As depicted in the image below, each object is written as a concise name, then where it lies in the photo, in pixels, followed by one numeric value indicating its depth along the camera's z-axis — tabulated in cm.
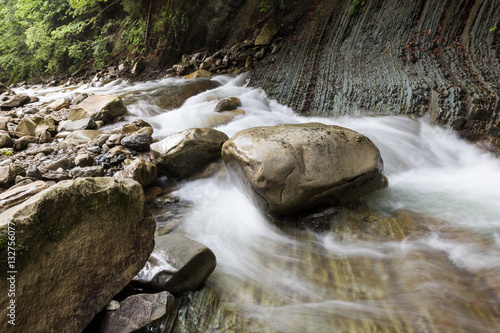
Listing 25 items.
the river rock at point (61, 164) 455
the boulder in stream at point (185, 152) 468
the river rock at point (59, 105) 859
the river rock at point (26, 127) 633
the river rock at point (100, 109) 696
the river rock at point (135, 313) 197
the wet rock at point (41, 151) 533
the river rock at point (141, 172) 433
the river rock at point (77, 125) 648
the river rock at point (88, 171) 446
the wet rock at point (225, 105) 745
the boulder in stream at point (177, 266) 236
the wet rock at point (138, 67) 1288
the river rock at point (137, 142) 540
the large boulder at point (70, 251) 161
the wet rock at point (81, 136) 573
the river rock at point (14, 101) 947
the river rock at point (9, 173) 401
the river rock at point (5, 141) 562
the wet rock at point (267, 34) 1041
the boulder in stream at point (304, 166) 333
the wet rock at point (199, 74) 1073
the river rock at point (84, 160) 481
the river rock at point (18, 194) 307
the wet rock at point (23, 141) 565
